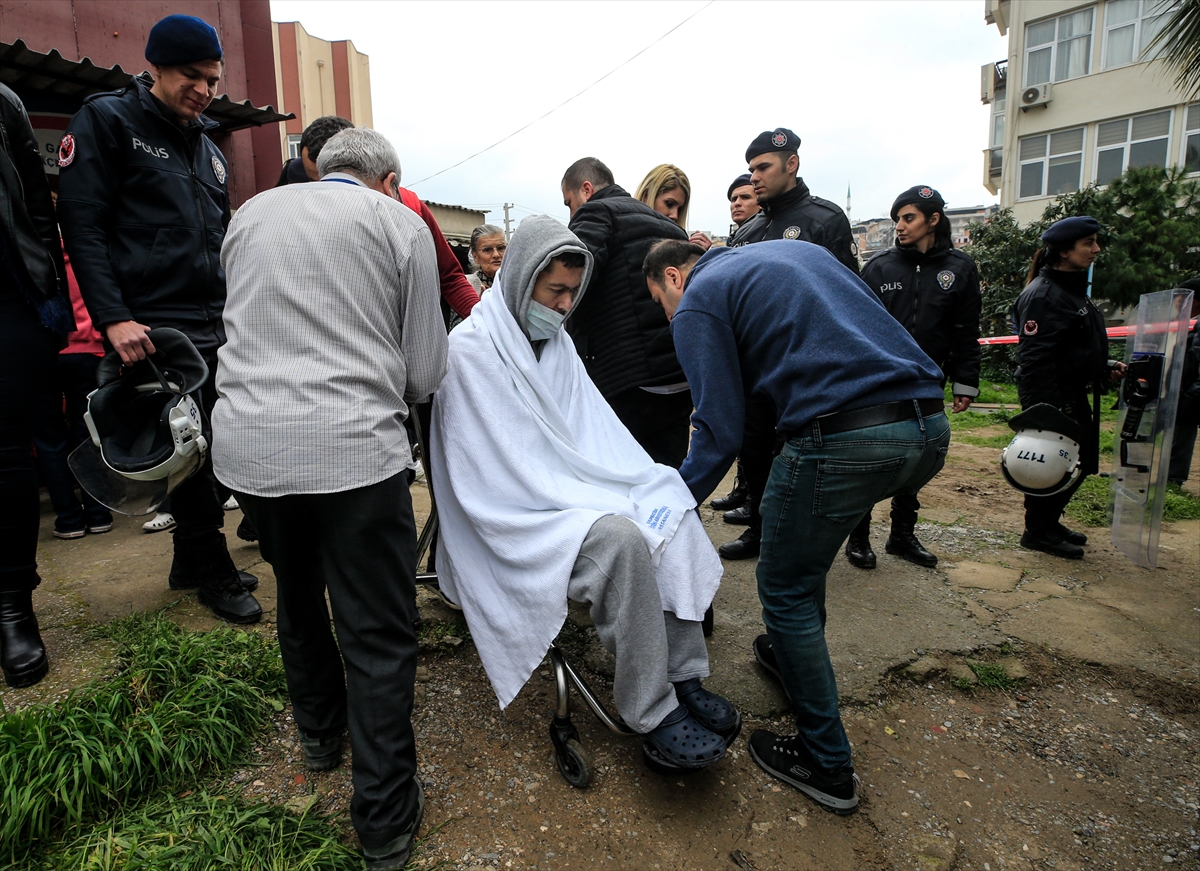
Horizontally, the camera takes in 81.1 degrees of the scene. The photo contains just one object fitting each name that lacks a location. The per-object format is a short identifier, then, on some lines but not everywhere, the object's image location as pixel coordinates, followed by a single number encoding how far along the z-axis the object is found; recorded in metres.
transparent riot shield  3.28
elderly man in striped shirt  1.59
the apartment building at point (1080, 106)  16.55
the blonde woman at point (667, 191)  3.57
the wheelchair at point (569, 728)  1.99
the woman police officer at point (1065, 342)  3.83
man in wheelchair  1.87
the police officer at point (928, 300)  3.81
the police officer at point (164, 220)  2.38
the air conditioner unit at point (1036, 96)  18.12
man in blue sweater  1.90
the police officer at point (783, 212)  3.48
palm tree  4.30
